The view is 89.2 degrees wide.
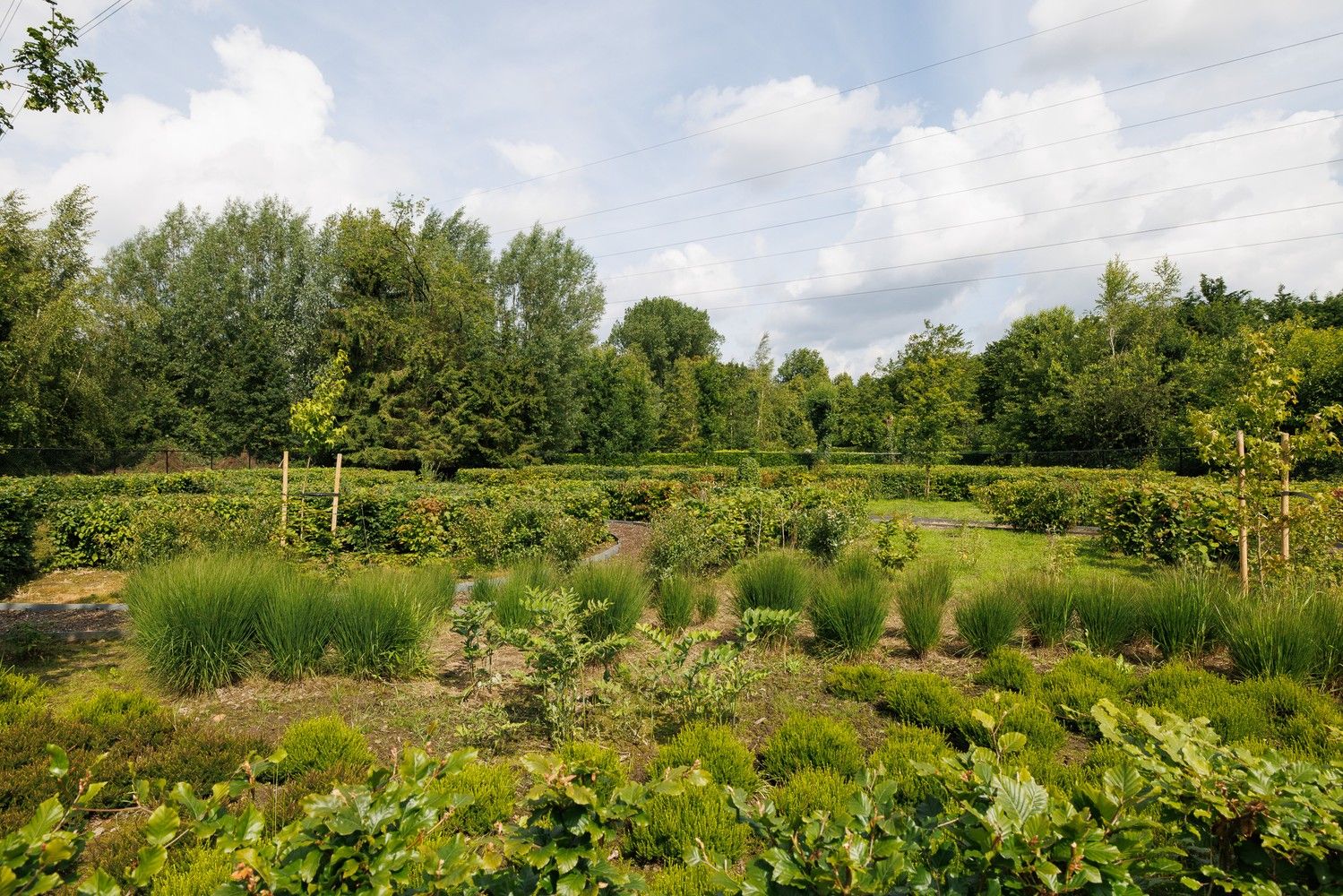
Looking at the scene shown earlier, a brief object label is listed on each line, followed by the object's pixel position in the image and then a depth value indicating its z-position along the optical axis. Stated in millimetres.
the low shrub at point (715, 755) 3316
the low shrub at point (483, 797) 3010
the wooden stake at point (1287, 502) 5852
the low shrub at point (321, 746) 3424
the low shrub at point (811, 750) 3471
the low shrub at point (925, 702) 3938
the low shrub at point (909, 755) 3027
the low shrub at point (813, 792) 2922
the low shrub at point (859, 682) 4422
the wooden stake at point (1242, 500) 5789
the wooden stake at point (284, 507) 8544
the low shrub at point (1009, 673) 4406
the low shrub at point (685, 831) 2814
